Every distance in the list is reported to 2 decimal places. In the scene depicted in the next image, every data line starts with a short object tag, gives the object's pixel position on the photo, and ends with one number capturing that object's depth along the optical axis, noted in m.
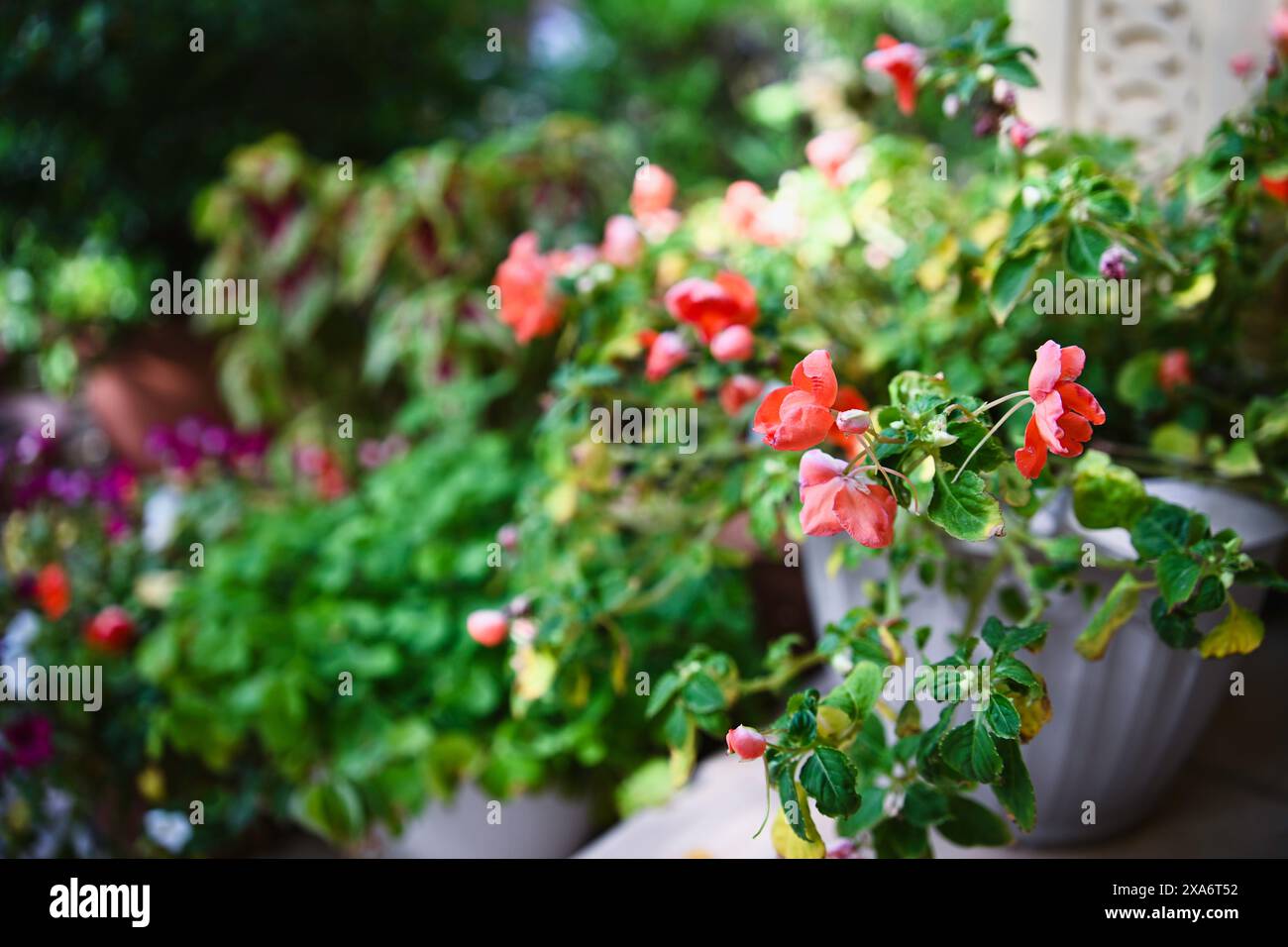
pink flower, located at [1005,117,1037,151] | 0.76
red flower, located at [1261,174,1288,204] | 0.76
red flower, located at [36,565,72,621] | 1.31
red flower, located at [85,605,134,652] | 1.27
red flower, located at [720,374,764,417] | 0.83
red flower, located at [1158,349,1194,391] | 0.85
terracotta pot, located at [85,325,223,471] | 2.15
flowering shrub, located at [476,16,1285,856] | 0.53
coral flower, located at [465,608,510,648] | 0.80
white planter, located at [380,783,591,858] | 1.12
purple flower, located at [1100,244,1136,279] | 0.68
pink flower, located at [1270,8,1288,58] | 0.90
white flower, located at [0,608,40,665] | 1.24
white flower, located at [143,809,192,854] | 1.17
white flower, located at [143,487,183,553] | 1.49
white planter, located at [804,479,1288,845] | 0.77
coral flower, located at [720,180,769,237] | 1.03
